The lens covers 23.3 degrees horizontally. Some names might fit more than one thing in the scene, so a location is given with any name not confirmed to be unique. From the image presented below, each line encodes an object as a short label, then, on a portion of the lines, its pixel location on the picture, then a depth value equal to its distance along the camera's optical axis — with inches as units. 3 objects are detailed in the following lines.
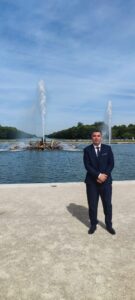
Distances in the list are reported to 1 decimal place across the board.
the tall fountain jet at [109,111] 2185.0
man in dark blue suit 243.9
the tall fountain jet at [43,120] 1884.1
